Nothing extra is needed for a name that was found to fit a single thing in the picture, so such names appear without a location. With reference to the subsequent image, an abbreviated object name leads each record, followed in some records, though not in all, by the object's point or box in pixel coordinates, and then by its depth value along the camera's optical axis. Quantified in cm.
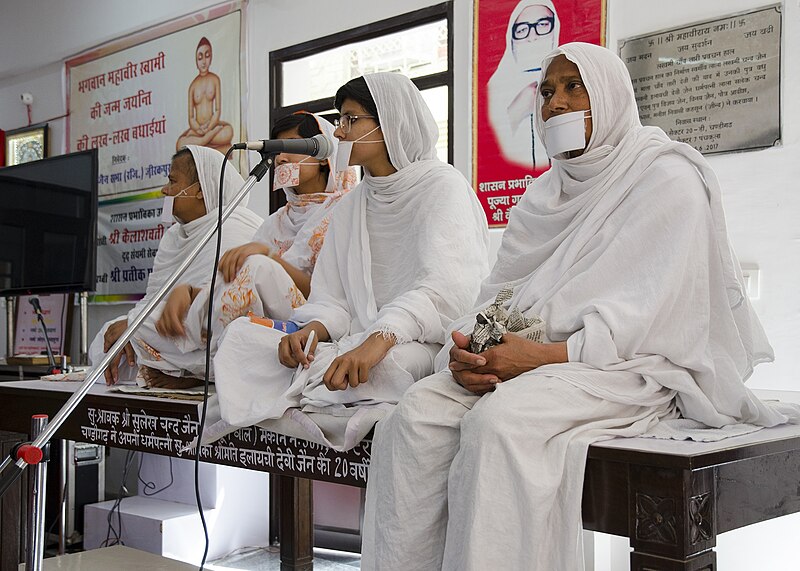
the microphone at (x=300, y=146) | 202
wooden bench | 159
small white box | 429
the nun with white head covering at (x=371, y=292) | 233
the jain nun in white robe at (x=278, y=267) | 306
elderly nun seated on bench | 167
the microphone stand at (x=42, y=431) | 164
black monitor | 528
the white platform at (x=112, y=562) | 305
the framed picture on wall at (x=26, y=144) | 682
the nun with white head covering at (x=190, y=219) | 354
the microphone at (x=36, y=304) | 546
